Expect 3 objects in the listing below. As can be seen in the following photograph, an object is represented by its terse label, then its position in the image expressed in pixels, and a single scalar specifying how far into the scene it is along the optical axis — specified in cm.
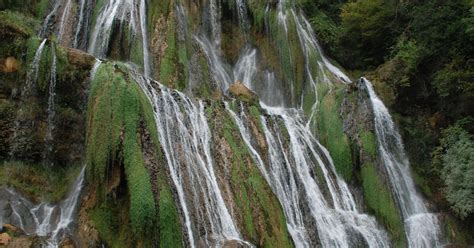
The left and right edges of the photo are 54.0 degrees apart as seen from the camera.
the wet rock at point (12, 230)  978
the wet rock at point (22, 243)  936
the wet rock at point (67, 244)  999
